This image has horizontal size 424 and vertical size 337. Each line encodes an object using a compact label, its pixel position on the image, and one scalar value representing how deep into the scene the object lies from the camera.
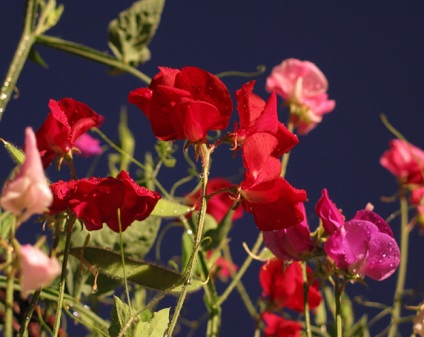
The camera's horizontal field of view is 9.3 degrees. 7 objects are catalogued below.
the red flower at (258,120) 1.08
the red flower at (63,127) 1.11
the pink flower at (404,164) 1.40
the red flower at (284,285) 1.20
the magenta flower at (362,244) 1.09
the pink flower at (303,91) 1.36
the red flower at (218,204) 1.35
